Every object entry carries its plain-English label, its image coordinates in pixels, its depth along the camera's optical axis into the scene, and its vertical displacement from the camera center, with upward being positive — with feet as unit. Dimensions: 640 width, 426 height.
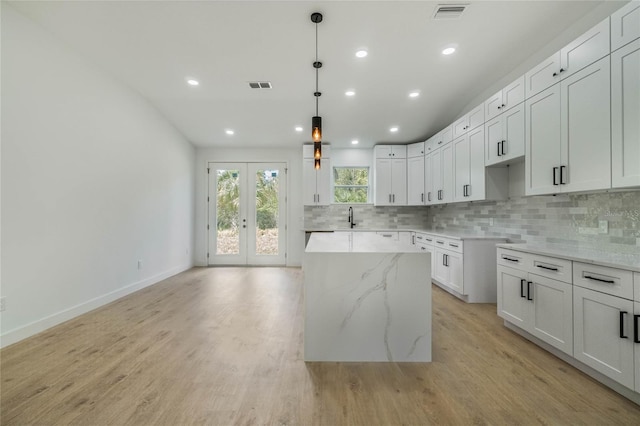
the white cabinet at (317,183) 19.61 +2.30
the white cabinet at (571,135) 6.68 +2.25
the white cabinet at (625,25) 5.87 +4.22
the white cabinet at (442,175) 15.12 +2.36
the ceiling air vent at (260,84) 12.29 +5.90
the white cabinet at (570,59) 6.68 +4.28
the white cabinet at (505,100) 9.58 +4.38
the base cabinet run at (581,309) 5.54 -2.26
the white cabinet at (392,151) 19.31 +4.51
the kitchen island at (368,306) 7.22 -2.37
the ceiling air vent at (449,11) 7.87 +5.96
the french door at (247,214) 20.77 +0.09
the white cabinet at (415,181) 18.51 +2.32
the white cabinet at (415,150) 18.51 +4.50
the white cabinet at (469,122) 12.07 +4.44
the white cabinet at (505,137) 9.60 +2.99
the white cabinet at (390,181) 19.25 +2.41
